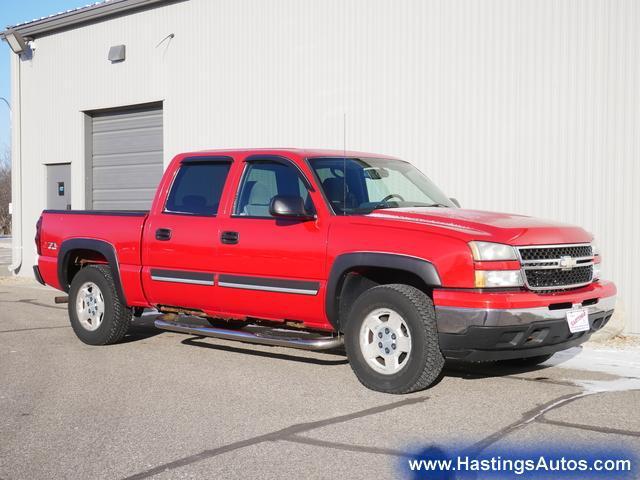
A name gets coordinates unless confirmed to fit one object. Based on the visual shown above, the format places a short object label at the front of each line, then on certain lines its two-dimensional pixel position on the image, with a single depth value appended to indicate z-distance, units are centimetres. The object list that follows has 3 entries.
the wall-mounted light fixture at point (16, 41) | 1914
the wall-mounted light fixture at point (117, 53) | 1714
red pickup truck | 650
